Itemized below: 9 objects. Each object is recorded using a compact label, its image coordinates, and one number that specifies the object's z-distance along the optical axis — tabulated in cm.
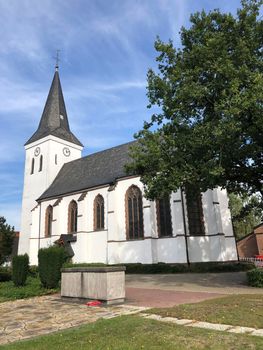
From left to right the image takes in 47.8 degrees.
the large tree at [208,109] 1139
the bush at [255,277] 1250
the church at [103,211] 2419
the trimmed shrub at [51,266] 1366
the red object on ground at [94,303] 936
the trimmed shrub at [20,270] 1447
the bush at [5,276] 1922
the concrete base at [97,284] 950
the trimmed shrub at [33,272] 2057
